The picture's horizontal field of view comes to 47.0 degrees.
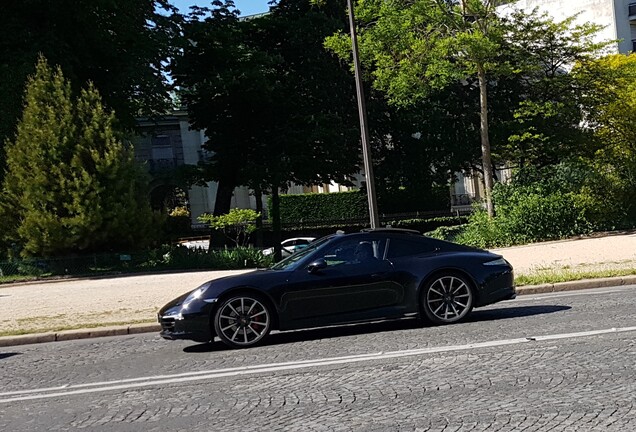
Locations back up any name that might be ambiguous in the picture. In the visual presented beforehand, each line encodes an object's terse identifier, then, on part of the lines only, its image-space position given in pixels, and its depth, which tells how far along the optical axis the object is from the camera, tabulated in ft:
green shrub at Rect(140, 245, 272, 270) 80.89
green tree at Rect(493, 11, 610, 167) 91.40
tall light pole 67.87
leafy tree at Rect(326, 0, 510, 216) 85.40
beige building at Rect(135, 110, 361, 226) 186.39
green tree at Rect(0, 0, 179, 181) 87.92
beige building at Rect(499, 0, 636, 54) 157.99
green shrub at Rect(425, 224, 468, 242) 96.53
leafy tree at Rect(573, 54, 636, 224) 86.99
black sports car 29.40
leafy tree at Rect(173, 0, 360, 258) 111.14
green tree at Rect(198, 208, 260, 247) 99.66
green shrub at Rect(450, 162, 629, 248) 82.12
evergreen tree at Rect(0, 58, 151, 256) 76.38
